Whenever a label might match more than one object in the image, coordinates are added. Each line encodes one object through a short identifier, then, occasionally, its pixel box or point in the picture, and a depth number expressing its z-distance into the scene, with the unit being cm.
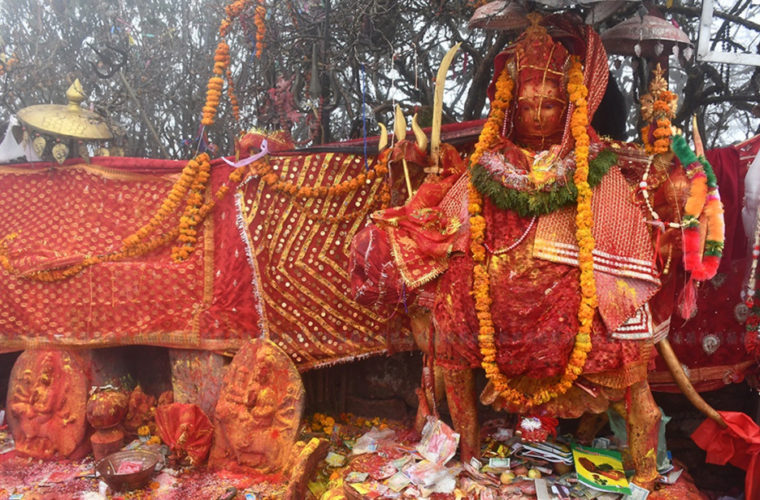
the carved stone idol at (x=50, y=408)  389
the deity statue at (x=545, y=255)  270
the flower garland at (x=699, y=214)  260
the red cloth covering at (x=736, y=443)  309
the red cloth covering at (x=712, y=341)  341
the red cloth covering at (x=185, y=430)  374
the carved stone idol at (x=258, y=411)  359
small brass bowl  345
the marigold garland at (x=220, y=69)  407
